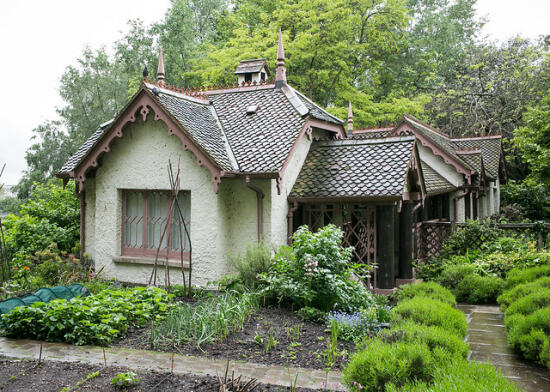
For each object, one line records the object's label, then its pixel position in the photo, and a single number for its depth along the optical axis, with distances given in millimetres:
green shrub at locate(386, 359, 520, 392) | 3885
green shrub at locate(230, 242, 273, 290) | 9156
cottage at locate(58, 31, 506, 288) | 10695
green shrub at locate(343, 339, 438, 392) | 4508
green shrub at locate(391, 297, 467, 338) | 6512
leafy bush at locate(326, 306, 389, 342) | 6570
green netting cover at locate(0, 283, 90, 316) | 7133
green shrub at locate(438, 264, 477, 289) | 10733
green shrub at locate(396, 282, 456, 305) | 8438
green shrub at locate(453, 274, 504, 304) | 10102
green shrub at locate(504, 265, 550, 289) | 9664
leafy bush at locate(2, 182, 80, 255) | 13539
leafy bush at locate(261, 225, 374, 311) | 7824
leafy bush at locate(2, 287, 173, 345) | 6480
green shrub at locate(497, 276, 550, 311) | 8266
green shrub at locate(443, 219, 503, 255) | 13531
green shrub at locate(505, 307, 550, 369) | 5757
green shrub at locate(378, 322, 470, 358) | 5262
